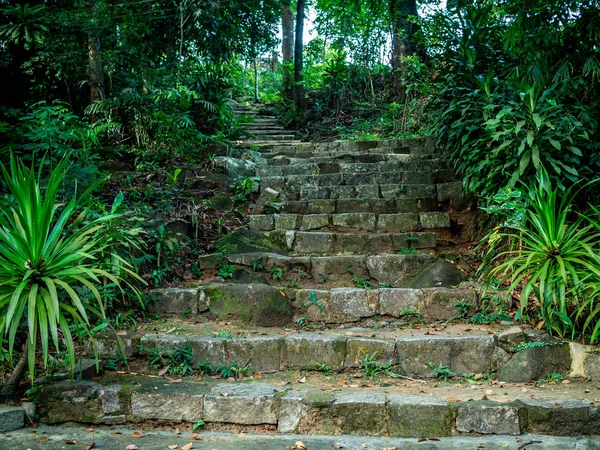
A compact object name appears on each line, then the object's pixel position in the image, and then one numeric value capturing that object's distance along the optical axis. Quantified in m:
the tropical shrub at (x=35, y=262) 2.18
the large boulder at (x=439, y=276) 3.50
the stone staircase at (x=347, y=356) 2.30
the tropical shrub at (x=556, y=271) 2.75
